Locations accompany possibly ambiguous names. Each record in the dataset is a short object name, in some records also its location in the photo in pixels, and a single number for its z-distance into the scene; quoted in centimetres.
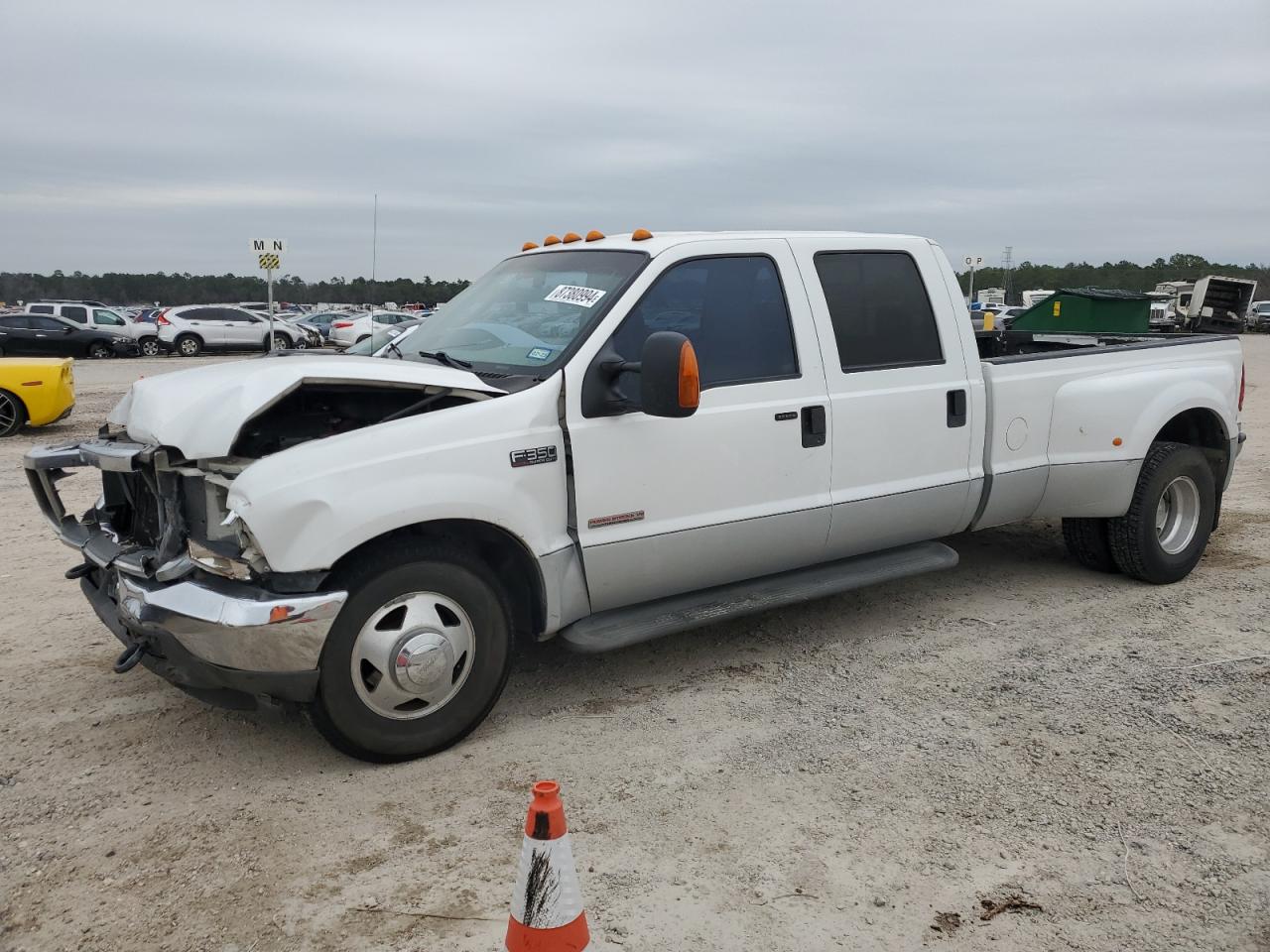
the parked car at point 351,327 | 2992
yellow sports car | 1241
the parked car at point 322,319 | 3644
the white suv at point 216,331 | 3064
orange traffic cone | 241
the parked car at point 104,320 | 2945
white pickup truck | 354
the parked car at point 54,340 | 2562
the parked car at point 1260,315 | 4894
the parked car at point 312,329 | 3356
